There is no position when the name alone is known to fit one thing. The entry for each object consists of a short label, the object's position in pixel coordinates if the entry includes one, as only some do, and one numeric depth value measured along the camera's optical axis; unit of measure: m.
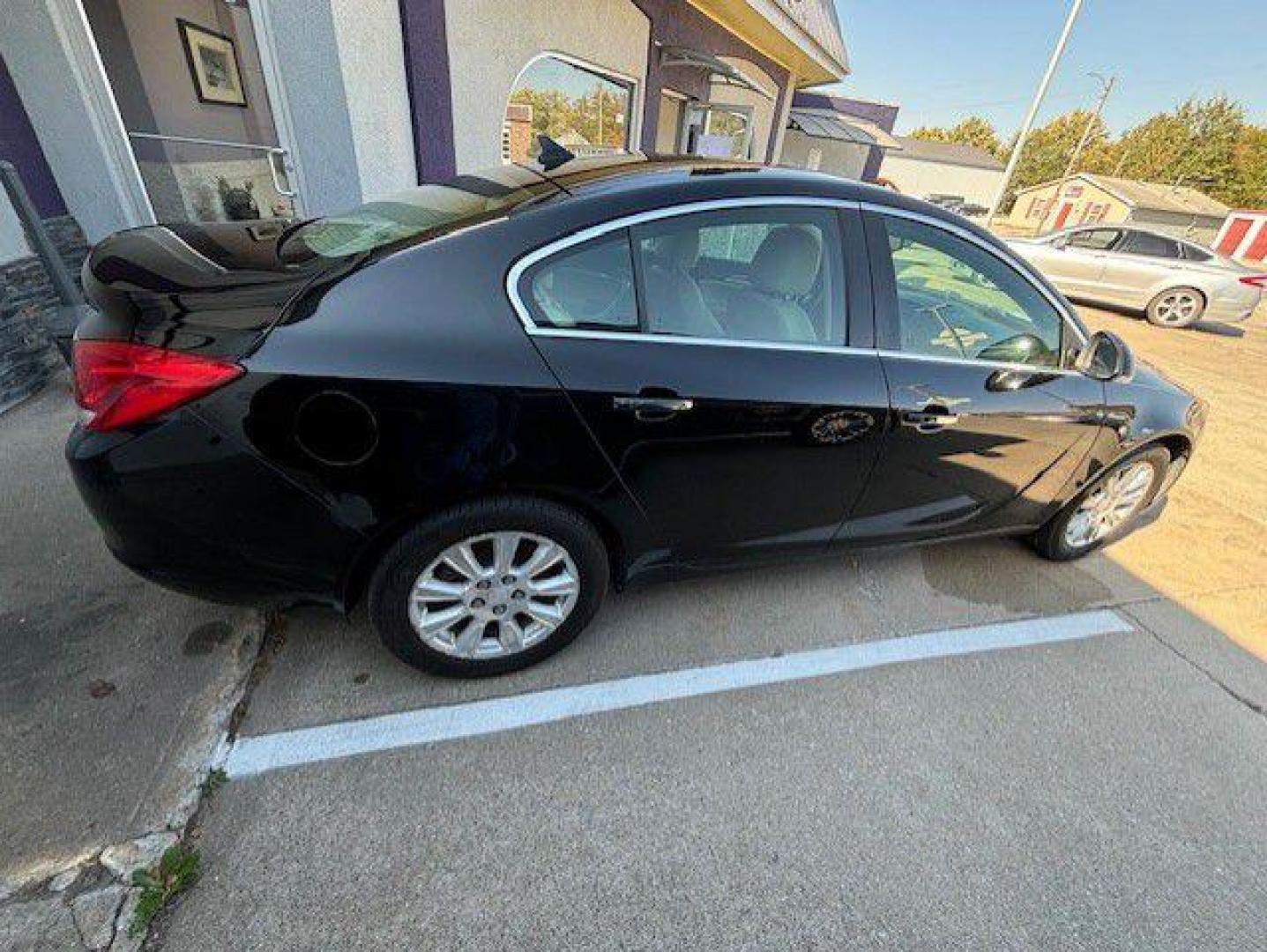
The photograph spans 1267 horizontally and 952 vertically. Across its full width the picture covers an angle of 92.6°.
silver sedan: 9.90
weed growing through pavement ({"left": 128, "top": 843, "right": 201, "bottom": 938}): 1.36
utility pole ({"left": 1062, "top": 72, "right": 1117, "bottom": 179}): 47.25
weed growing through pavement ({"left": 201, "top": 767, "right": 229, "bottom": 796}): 1.65
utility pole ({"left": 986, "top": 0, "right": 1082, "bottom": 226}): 15.49
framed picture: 4.37
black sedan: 1.53
